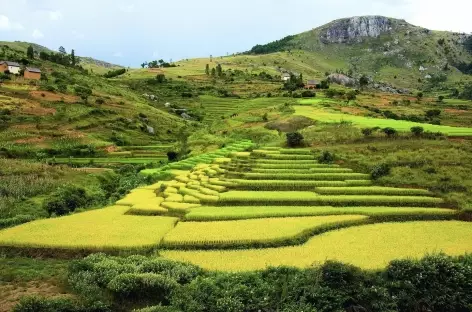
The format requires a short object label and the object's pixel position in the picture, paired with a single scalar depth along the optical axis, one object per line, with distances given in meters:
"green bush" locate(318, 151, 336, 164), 40.33
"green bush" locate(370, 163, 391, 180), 35.75
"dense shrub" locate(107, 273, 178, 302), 18.20
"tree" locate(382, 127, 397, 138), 44.25
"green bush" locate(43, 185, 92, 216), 32.38
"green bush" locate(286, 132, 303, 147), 45.47
